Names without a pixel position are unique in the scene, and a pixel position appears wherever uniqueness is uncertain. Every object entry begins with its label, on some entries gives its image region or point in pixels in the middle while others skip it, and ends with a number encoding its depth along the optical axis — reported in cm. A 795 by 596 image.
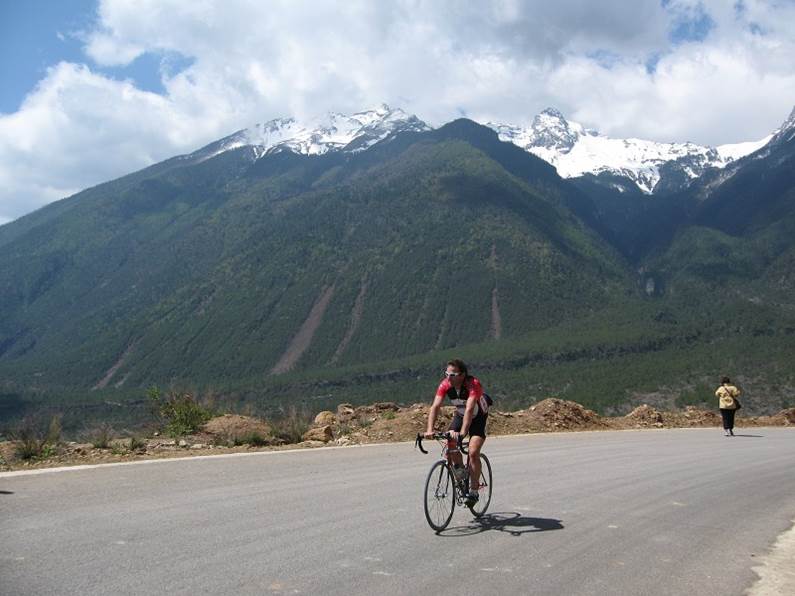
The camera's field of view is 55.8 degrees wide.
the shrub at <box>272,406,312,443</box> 1884
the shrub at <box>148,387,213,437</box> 1939
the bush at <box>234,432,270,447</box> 1762
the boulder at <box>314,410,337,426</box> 2269
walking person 2311
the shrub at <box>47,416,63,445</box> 1555
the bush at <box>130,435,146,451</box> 1590
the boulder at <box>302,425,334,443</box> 1938
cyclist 907
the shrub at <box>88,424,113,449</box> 1600
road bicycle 872
